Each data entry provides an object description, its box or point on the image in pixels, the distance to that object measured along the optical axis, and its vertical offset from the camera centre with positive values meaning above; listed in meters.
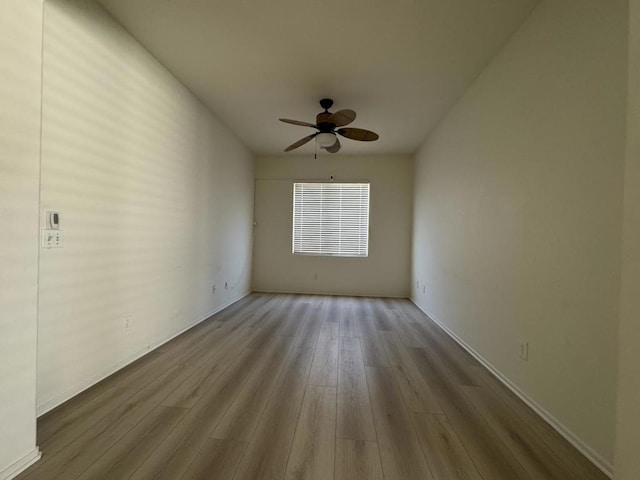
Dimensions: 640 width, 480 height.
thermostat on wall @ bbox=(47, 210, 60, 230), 1.71 +0.07
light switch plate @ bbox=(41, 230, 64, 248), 1.67 -0.04
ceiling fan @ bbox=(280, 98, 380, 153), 2.99 +1.21
